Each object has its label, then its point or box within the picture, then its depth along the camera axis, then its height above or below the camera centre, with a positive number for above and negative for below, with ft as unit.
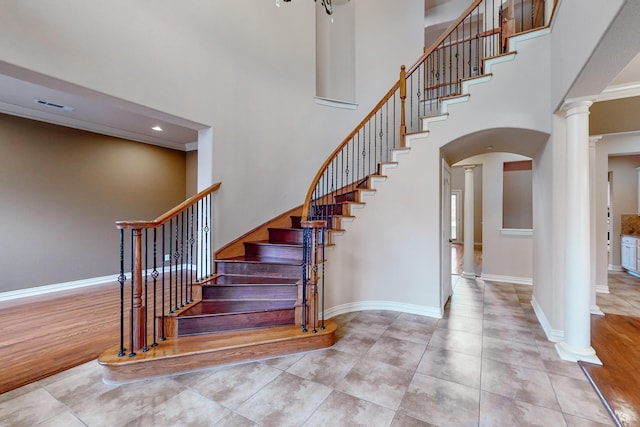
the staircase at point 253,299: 7.03 -2.73
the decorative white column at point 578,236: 7.45 -0.53
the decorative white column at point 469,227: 17.30 -0.67
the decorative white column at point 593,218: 10.78 -0.08
